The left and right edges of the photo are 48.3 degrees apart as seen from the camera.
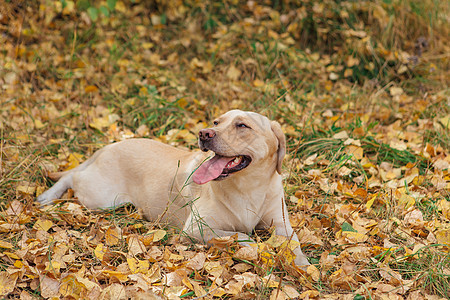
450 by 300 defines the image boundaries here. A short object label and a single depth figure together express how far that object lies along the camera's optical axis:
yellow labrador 3.43
